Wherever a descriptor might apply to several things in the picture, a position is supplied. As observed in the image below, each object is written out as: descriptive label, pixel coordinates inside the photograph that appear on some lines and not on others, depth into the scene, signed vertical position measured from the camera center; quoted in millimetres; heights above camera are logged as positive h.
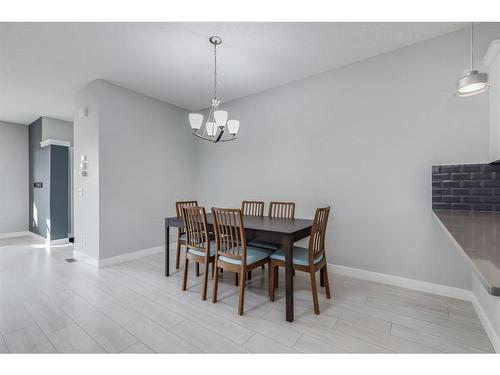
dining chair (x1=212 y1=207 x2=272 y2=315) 1996 -643
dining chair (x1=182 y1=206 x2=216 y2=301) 2264 -596
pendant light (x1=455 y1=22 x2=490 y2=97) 1444 +665
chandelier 2359 +698
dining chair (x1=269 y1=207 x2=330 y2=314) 1965 -670
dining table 1875 -431
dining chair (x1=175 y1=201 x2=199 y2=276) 2945 -716
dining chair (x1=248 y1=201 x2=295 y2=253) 2656 -388
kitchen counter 628 -247
